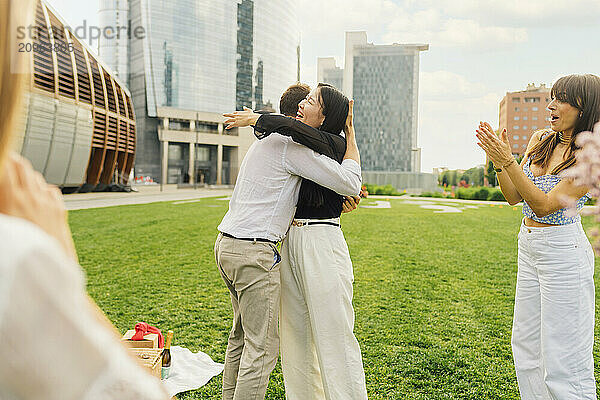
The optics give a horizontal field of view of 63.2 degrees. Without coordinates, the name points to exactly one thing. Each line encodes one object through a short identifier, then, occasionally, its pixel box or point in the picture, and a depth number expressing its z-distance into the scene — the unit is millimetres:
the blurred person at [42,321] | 438
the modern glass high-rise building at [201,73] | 55281
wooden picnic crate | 3212
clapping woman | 2520
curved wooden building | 18141
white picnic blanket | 3502
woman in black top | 2682
